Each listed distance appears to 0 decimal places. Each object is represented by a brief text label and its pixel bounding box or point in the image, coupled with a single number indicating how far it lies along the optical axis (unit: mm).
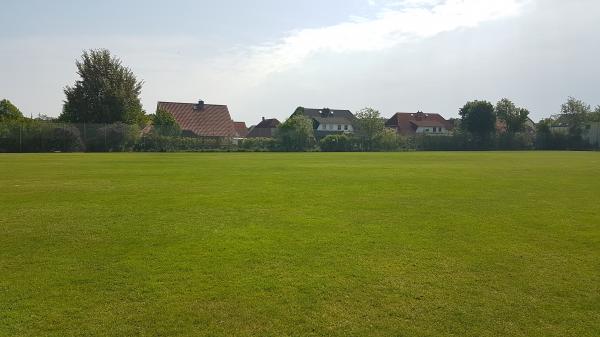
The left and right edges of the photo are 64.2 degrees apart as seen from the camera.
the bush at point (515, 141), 67438
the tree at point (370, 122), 76688
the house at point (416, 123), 106688
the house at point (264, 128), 112900
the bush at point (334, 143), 59719
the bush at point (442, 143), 64406
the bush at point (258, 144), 55688
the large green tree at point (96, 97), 56938
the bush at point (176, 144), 50375
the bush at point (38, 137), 43750
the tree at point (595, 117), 85962
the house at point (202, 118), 77188
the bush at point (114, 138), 47375
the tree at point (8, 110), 60094
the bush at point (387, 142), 61844
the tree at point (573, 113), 86688
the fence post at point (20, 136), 44000
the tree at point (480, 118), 76688
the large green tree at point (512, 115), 79625
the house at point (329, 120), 106188
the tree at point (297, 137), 57906
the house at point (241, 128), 119275
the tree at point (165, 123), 51406
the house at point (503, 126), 80625
